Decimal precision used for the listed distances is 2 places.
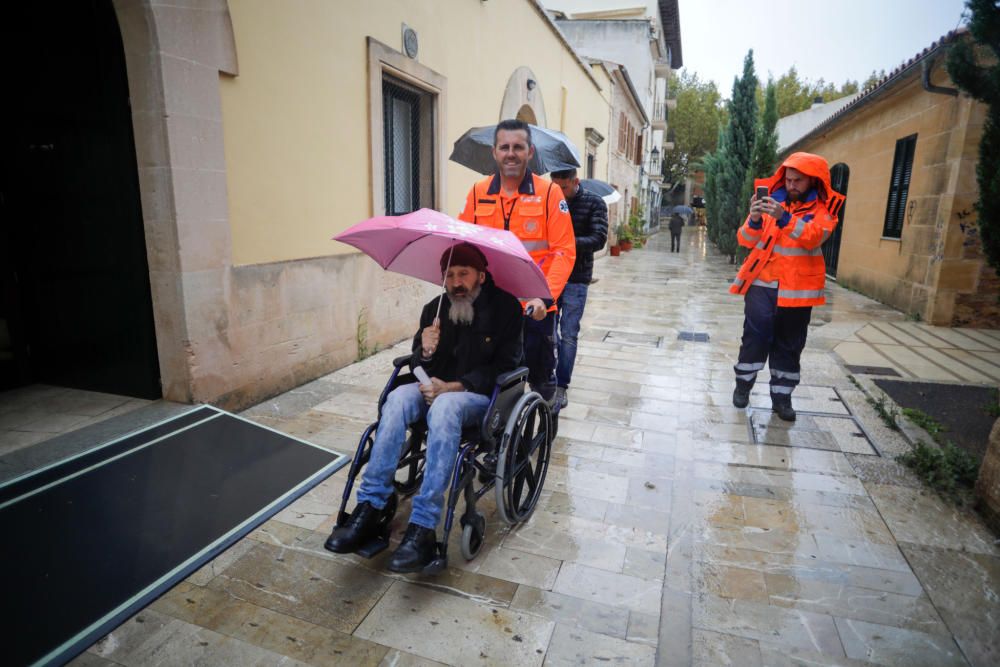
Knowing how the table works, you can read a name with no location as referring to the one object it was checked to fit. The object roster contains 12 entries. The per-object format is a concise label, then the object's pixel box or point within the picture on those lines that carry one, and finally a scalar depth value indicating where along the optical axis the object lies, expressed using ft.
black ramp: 7.27
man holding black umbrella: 11.41
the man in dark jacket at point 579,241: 14.17
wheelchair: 8.06
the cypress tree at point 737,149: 60.03
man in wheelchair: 7.88
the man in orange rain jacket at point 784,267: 13.30
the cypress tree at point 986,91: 12.67
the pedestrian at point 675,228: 73.20
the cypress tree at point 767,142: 51.24
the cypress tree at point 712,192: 74.12
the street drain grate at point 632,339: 23.34
